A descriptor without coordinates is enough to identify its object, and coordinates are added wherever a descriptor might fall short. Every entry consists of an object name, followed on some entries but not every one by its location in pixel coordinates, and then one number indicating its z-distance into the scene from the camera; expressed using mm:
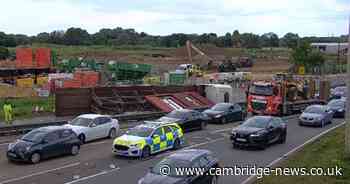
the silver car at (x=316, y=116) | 31719
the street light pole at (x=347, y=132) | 17172
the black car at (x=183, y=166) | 13055
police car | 19656
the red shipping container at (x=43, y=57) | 63112
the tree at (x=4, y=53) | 87838
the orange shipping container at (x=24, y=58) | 63034
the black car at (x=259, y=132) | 22109
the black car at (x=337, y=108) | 38194
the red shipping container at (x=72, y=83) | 46300
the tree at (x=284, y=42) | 189775
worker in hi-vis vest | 29844
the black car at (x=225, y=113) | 32312
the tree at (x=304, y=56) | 81188
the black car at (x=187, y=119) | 27141
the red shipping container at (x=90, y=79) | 48719
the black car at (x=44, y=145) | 18328
